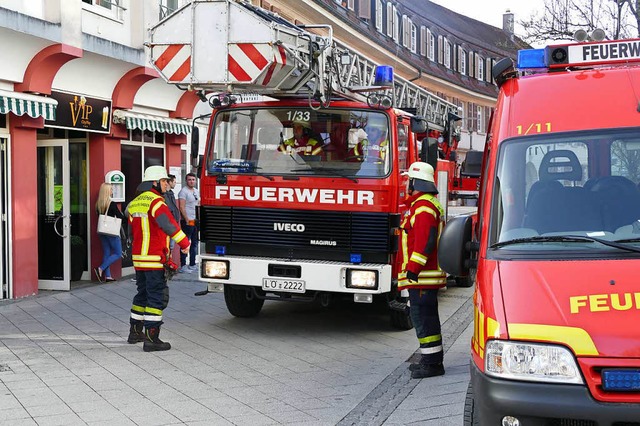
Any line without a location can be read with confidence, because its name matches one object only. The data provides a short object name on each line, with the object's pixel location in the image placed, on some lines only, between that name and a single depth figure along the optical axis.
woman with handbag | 13.44
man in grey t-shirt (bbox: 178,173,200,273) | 15.23
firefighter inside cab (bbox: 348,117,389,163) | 8.95
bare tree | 21.91
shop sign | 12.52
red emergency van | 3.80
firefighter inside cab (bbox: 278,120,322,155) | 9.11
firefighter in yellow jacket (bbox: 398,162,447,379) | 7.27
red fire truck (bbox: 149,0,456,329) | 8.42
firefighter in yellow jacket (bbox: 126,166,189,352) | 8.45
